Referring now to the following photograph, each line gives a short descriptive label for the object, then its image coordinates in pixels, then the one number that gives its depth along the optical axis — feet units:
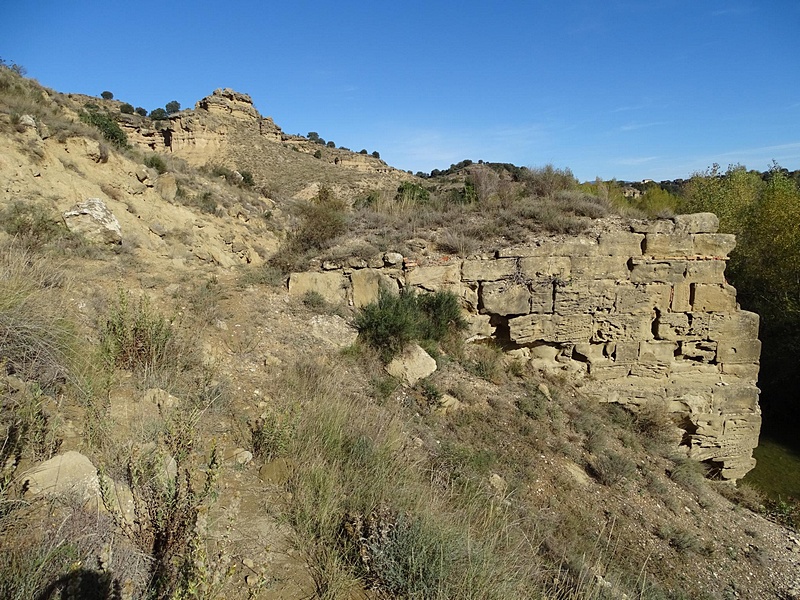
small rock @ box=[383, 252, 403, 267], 22.93
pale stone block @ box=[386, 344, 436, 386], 19.16
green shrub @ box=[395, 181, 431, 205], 29.37
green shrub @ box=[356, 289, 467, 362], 19.83
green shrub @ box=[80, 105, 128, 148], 37.91
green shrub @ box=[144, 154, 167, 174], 37.17
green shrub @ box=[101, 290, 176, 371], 12.17
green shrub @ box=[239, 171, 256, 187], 61.39
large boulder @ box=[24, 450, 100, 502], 7.14
